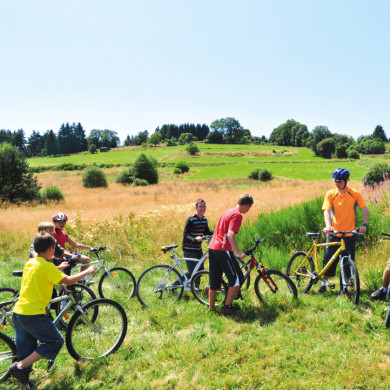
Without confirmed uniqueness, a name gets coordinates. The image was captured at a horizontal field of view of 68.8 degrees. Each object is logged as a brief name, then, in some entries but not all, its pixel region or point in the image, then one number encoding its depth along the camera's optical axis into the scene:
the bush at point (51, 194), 25.74
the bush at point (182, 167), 61.69
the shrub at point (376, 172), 19.71
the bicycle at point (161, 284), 5.33
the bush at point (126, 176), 46.19
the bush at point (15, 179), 24.05
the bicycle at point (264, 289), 4.89
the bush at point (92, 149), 112.93
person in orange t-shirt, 4.98
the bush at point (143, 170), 44.72
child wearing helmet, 5.21
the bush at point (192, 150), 92.56
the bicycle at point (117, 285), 5.65
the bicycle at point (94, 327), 3.72
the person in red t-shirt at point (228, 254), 4.32
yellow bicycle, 4.71
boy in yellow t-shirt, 3.04
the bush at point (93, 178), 41.56
